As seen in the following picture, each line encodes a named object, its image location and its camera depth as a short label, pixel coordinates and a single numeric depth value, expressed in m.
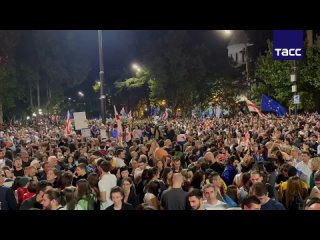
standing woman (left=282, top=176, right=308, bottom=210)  5.56
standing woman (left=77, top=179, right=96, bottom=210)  5.45
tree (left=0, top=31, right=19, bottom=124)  38.85
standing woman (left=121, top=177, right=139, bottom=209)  6.00
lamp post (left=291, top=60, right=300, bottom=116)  19.62
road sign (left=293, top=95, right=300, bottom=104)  19.61
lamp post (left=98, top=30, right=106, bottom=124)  16.30
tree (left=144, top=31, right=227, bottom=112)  39.34
